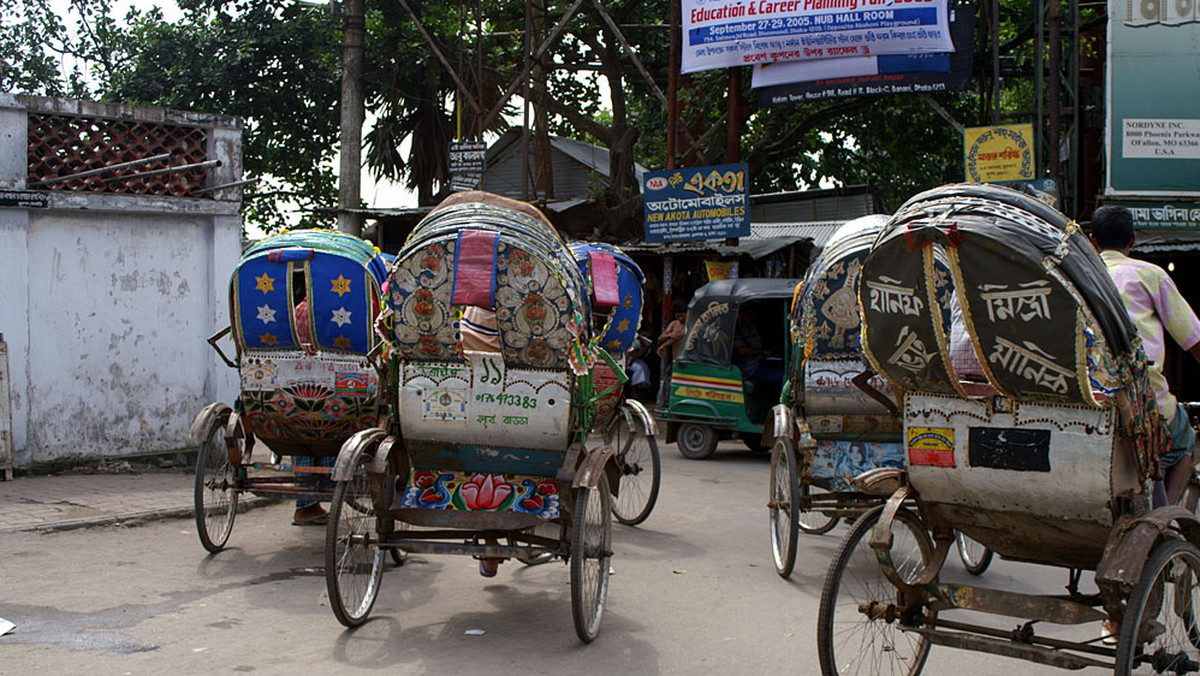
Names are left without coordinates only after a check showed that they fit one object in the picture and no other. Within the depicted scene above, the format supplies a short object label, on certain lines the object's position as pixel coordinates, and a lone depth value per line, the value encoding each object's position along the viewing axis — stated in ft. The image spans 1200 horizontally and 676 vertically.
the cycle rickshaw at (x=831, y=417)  23.39
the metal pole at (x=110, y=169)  32.99
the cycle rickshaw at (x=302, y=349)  23.99
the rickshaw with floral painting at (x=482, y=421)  18.45
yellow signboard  48.57
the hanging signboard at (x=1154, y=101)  49.34
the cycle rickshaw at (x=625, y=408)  28.07
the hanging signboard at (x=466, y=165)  59.93
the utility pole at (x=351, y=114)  59.77
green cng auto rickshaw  42.42
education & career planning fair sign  51.06
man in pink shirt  16.02
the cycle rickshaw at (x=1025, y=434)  12.84
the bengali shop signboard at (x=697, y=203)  52.60
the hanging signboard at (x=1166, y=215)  48.96
